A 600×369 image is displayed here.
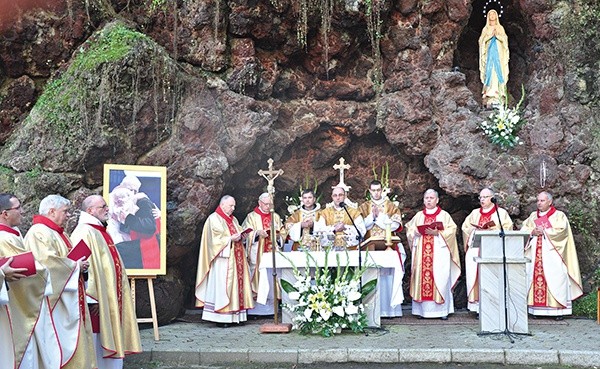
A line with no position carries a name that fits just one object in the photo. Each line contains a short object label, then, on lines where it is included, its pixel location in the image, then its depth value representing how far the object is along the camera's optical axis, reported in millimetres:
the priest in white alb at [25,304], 6434
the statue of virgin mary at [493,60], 13688
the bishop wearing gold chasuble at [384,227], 11906
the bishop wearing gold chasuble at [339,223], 11703
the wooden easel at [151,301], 10031
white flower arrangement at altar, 10031
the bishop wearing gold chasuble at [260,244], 12336
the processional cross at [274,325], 10383
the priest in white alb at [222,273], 11344
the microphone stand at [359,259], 10220
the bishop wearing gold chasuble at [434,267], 11930
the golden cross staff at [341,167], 13070
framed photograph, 10078
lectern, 9734
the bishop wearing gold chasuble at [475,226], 11984
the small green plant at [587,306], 11922
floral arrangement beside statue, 12992
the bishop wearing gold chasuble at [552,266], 11680
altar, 10547
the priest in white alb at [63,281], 7102
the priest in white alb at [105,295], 7738
